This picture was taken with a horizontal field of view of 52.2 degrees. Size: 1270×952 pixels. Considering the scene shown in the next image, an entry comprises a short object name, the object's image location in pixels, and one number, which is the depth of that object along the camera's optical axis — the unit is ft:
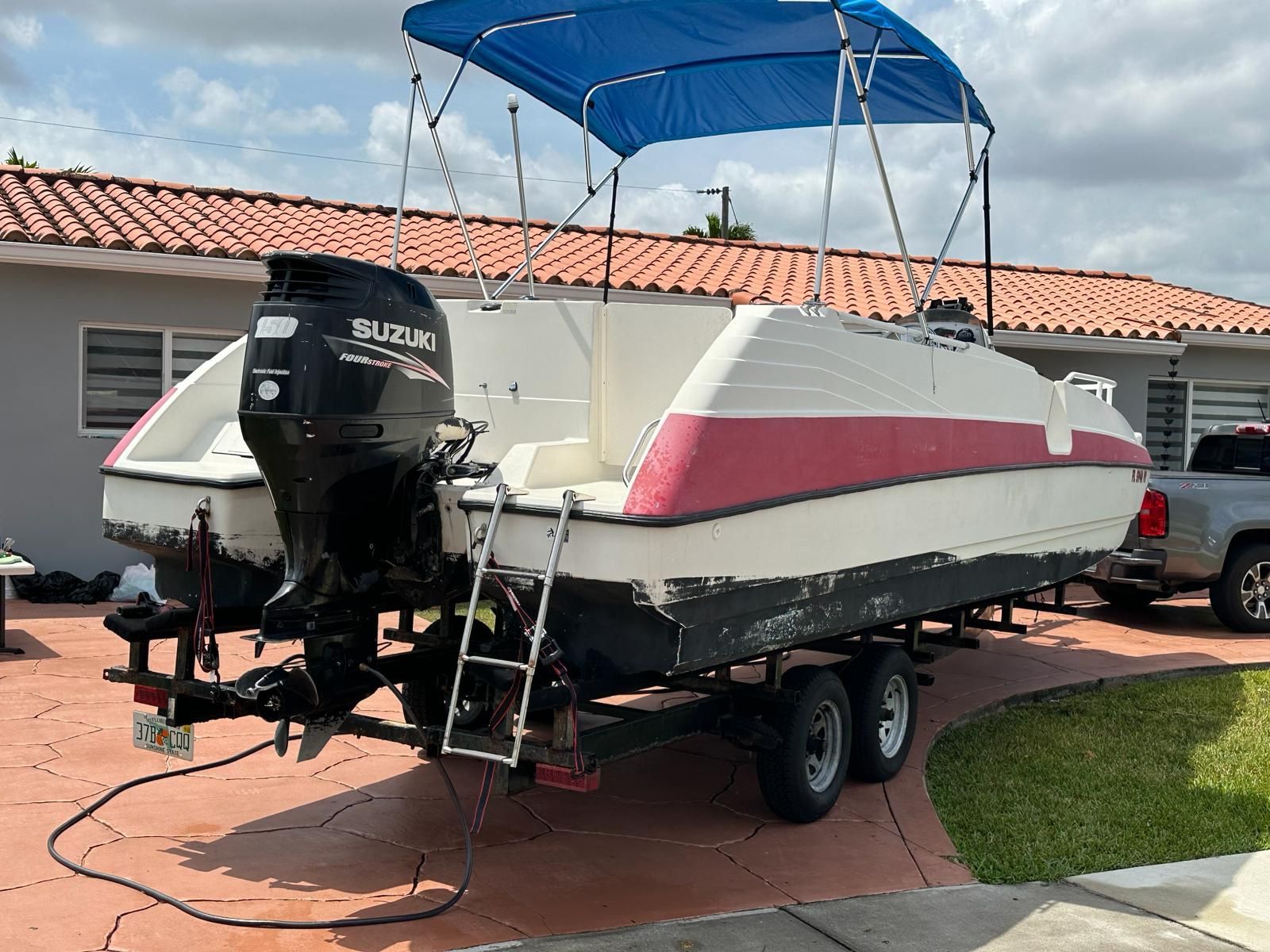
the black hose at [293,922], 14.75
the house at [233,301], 37.96
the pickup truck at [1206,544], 35.14
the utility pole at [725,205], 115.85
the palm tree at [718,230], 118.93
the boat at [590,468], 15.11
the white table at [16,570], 29.01
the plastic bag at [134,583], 37.17
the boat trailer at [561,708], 14.78
